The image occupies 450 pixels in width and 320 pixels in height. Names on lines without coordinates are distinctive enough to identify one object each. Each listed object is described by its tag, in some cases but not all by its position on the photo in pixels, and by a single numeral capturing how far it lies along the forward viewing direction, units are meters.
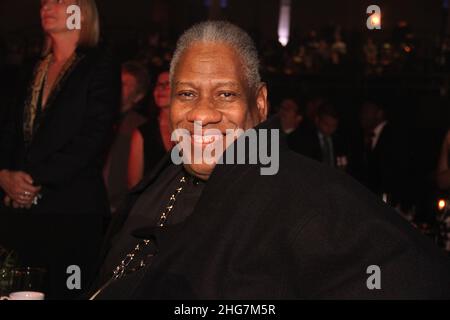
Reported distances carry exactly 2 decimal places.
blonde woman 4.00
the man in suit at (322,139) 8.85
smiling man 1.80
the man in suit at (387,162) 9.03
